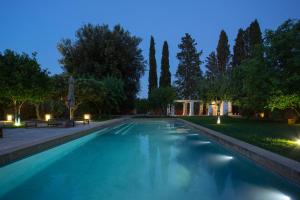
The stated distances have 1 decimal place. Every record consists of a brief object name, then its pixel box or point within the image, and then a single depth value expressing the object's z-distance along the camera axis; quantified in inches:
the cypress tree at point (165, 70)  1228.0
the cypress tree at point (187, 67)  1379.0
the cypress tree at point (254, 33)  1060.8
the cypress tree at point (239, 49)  1177.6
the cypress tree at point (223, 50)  1278.9
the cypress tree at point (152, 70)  1245.4
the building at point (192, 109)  1163.5
